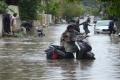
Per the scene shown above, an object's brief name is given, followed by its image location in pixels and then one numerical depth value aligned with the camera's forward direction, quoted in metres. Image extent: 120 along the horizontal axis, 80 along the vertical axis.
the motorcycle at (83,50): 20.03
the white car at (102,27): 51.19
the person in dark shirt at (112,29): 50.16
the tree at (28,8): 52.28
